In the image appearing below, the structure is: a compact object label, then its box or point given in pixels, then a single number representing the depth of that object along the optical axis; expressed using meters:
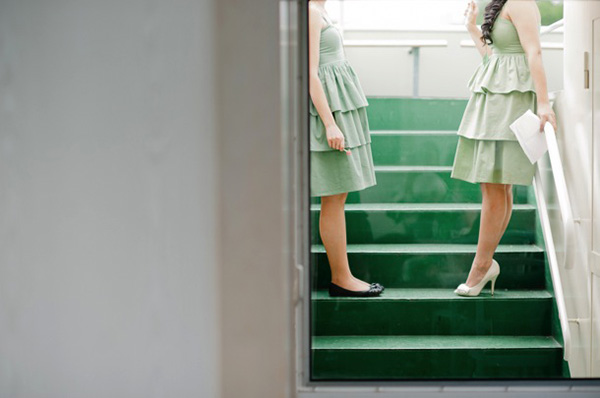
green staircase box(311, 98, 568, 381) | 2.76
